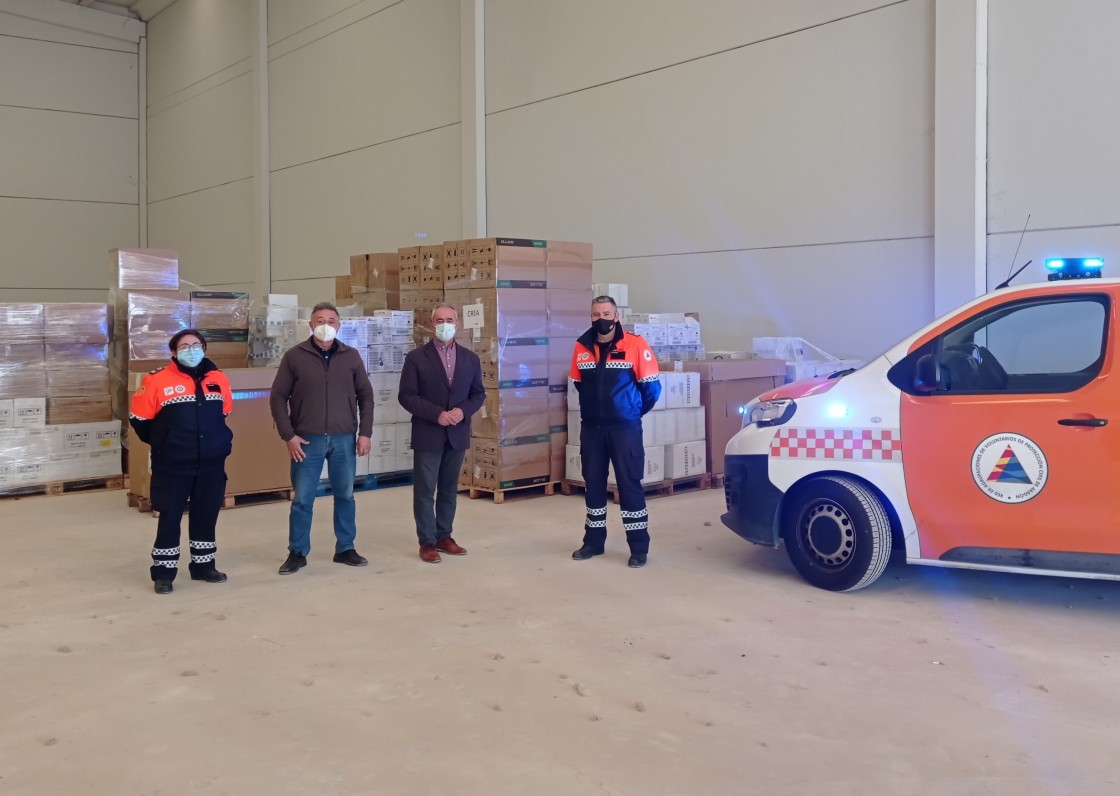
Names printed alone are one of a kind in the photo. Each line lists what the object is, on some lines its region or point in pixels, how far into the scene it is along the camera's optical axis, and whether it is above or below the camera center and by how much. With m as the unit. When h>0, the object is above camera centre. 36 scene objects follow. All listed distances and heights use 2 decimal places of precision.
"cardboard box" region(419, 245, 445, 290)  9.59 +1.07
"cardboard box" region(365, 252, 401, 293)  10.73 +1.15
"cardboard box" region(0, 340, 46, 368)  9.60 +0.22
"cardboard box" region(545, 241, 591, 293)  9.31 +1.08
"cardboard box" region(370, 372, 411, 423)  9.72 -0.21
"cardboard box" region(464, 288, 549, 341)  8.91 +0.59
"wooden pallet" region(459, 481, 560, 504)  8.99 -1.10
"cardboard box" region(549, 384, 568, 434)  9.36 -0.31
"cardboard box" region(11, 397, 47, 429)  9.57 -0.35
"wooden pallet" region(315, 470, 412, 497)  9.52 -1.06
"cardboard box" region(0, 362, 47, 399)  9.59 -0.05
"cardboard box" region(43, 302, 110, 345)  9.80 +0.54
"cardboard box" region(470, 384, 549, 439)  8.95 -0.35
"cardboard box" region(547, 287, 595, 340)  9.35 +0.62
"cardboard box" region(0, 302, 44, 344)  9.62 +0.53
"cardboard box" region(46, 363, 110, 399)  9.78 -0.05
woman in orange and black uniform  5.94 -0.35
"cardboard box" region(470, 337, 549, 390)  8.92 +0.14
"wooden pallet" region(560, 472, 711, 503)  9.12 -1.05
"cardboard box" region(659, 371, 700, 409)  8.98 -0.11
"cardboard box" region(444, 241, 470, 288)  9.16 +1.08
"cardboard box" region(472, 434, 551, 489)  8.97 -0.79
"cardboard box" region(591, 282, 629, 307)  10.38 +0.91
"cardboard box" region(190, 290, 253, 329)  9.78 +0.67
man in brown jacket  6.36 -0.24
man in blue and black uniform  6.53 -0.15
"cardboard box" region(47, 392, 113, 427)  9.77 -0.34
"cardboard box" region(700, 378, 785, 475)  9.51 -0.29
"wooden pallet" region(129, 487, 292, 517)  8.68 -1.12
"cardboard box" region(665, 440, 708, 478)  9.13 -0.79
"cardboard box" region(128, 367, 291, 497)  8.62 -0.63
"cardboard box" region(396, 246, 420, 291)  9.91 +1.11
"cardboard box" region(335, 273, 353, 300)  12.16 +1.12
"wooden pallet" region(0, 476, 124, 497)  9.58 -1.11
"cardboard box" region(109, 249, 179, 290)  9.68 +1.07
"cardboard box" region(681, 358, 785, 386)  9.41 +0.07
